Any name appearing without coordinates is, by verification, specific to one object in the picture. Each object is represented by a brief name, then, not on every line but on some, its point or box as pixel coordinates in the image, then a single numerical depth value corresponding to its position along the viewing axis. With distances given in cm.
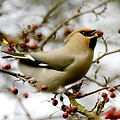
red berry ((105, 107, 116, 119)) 487
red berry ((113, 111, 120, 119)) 483
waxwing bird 701
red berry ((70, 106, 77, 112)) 591
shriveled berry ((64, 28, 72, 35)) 955
